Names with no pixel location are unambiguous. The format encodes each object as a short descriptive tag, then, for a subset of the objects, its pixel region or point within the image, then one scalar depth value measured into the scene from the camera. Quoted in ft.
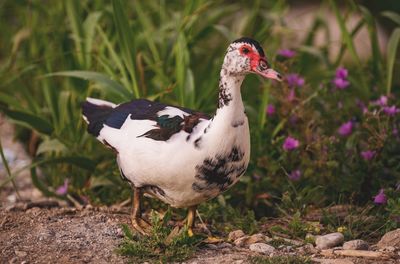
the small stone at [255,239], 19.94
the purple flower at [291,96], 24.76
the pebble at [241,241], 19.84
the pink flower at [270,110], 24.93
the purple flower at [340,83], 24.98
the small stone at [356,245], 19.27
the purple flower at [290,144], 23.44
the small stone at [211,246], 19.61
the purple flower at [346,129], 24.59
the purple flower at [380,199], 21.31
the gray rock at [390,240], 19.40
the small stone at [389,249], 19.04
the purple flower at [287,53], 26.02
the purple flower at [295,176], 23.58
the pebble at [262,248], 19.11
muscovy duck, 18.51
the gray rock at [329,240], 19.60
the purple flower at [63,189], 25.05
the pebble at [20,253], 18.63
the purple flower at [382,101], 24.06
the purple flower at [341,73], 25.09
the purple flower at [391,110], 23.53
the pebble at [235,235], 20.53
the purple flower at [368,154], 23.26
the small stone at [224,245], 19.74
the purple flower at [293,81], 25.08
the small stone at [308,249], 19.25
